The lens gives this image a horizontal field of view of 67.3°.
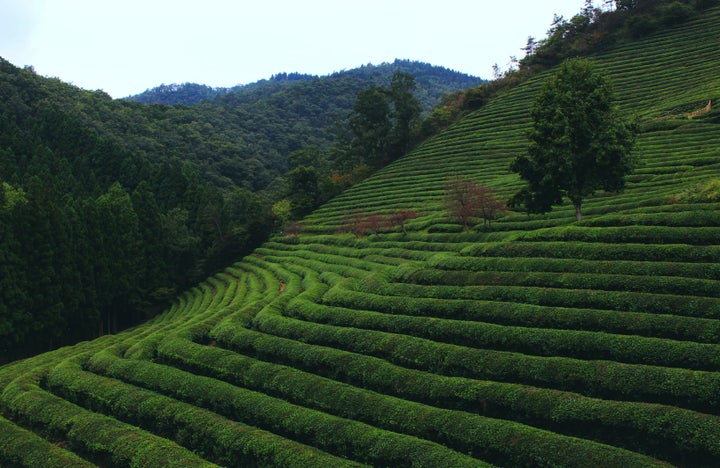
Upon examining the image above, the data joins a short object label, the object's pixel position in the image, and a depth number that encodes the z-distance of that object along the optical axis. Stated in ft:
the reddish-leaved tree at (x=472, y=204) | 125.90
